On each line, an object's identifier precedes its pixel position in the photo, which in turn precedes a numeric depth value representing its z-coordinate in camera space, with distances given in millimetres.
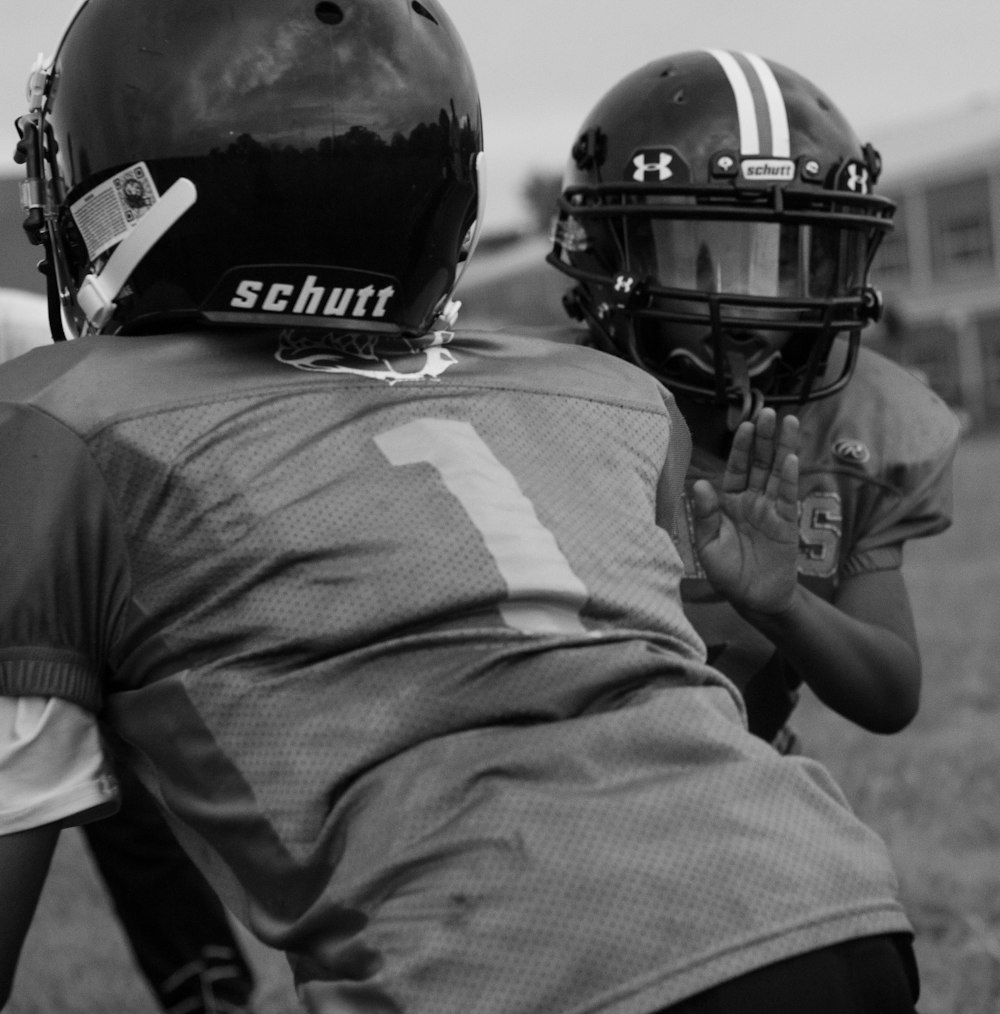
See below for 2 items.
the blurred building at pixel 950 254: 58781
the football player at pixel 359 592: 2951
